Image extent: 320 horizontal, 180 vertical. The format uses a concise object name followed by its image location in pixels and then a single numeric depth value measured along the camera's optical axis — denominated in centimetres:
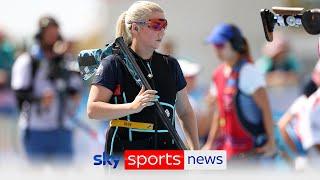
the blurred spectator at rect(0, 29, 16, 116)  2762
